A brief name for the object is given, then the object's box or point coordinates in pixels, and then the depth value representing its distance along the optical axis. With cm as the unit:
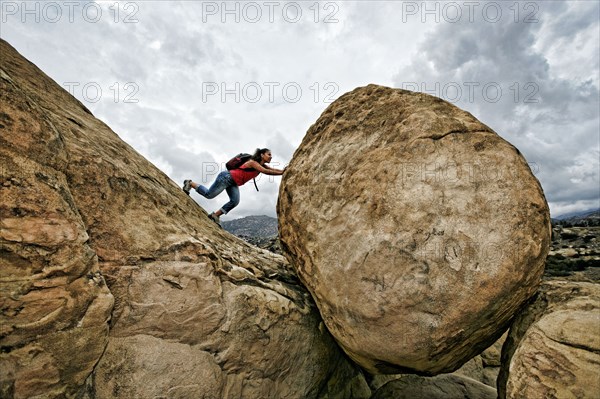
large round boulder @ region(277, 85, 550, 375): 450
